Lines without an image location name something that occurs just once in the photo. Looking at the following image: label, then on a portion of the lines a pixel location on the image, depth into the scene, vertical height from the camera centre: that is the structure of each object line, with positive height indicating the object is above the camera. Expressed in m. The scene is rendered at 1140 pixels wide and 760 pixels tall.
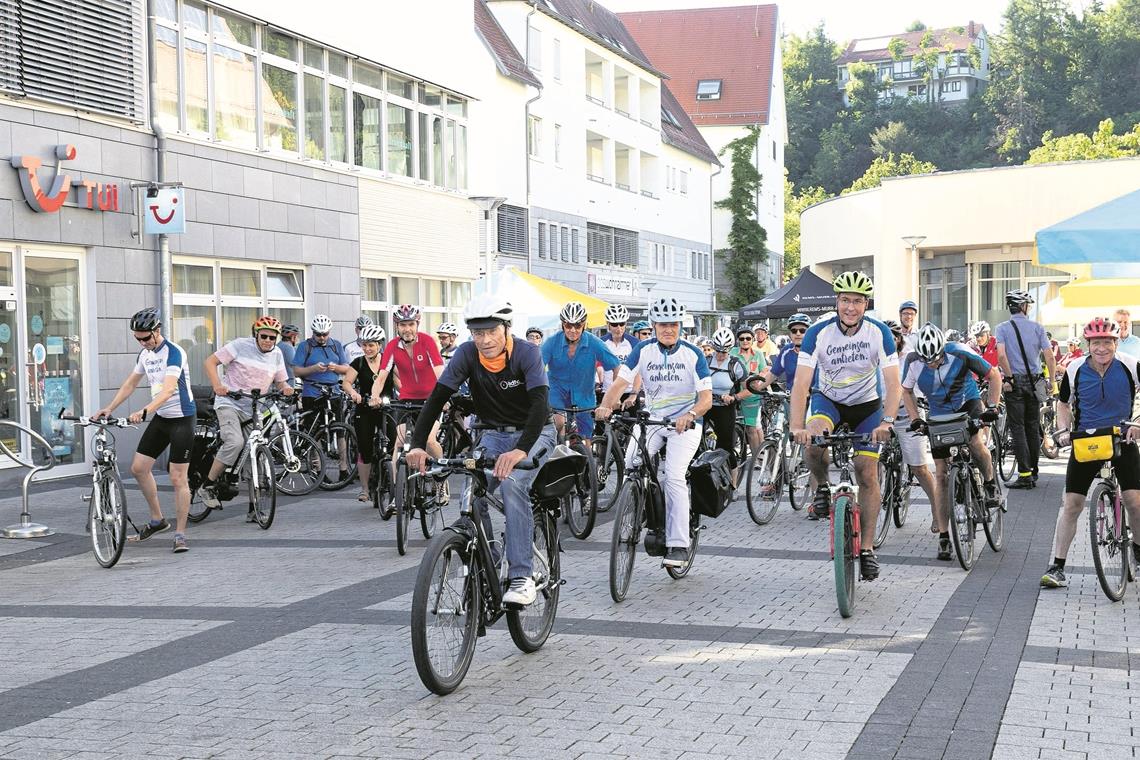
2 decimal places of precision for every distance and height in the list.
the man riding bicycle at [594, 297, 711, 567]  8.94 -0.31
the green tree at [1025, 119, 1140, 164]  60.27 +8.86
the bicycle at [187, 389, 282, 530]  12.30 -1.01
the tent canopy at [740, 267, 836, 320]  31.89 +1.12
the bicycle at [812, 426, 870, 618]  7.86 -1.01
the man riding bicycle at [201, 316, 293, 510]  12.68 -0.23
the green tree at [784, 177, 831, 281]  90.62 +8.59
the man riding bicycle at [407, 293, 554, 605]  6.67 -0.26
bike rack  11.84 -1.44
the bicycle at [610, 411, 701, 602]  8.39 -1.02
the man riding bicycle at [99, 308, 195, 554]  10.59 -0.41
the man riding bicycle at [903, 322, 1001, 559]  10.12 -0.28
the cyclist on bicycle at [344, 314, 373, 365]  13.80 +0.13
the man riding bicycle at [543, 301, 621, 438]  12.68 -0.14
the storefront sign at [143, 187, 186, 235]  17.17 +1.73
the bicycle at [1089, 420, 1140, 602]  8.35 -1.14
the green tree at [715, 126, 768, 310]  61.94 +4.82
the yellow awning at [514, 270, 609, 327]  21.20 +0.84
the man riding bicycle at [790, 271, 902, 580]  8.55 -0.19
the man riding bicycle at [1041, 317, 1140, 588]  8.59 -0.35
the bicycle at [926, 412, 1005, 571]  9.58 -0.90
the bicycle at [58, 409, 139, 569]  10.23 -1.10
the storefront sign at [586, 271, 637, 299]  41.69 +2.06
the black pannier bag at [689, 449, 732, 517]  9.15 -0.87
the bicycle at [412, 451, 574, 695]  5.97 -1.06
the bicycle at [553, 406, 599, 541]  11.41 -1.25
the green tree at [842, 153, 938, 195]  91.88 +11.76
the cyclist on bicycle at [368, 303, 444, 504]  12.45 -0.07
